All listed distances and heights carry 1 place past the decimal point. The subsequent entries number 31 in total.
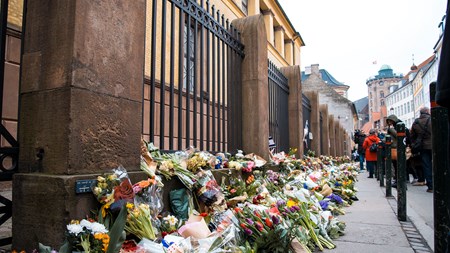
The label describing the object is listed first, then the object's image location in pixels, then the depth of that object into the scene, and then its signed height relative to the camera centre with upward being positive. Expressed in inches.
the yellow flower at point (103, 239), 85.0 -22.3
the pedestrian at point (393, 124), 370.6 +28.1
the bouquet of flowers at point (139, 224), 99.9 -21.8
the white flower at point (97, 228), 87.1 -20.1
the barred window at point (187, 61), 177.0 +46.4
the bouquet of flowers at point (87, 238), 84.3 -21.9
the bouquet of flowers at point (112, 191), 98.4 -12.1
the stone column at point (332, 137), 773.9 +29.7
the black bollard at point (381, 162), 397.4 -13.7
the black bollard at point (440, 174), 100.0 -6.9
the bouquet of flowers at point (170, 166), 132.6 -6.5
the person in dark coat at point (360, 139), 673.7 +21.9
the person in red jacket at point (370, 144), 497.4 +8.4
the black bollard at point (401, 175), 193.3 -14.1
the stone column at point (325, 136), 624.7 +26.5
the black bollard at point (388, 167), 272.5 -13.2
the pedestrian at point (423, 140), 345.7 +10.4
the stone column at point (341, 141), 935.2 +26.0
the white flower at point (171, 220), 113.9 -23.4
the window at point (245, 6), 757.3 +322.5
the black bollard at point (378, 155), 443.3 -6.5
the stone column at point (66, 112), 95.0 +11.5
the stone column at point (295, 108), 389.7 +48.0
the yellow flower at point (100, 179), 99.7 -8.5
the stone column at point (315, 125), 517.2 +38.2
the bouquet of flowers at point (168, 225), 112.1 -24.8
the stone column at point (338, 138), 883.6 +30.6
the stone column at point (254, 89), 245.8 +44.4
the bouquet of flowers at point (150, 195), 108.0 -14.7
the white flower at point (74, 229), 84.4 -19.6
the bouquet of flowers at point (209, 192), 138.9 -17.3
